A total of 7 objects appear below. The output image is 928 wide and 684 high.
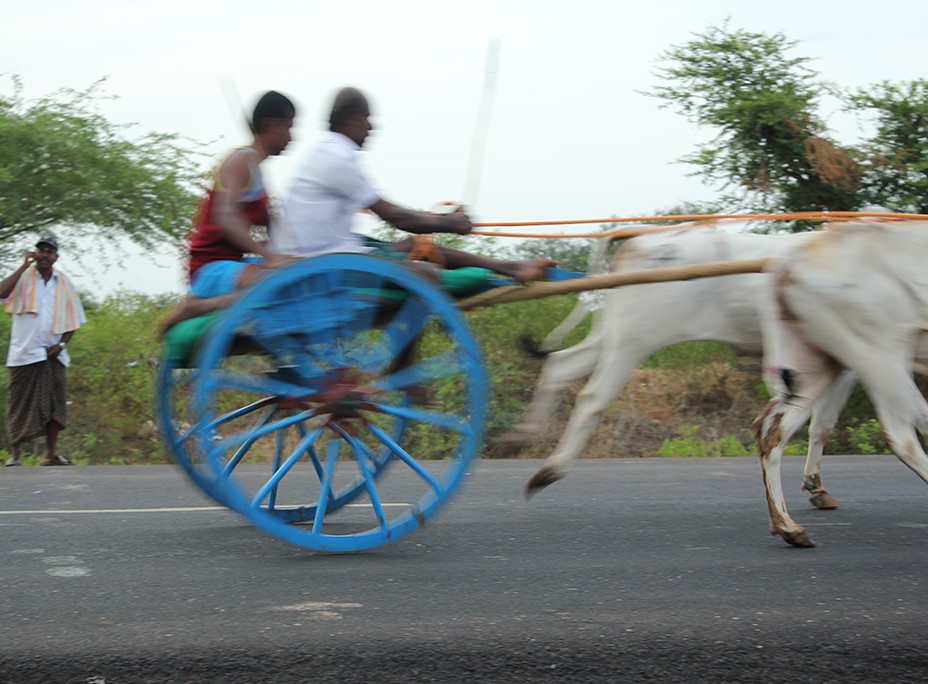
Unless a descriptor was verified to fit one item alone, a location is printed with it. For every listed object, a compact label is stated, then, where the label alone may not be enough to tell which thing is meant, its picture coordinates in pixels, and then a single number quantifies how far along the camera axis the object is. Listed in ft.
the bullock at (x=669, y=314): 22.00
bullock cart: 16.07
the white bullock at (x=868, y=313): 19.10
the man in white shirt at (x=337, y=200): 17.13
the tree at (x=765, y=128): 44.27
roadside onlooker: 34.30
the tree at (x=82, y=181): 42.32
